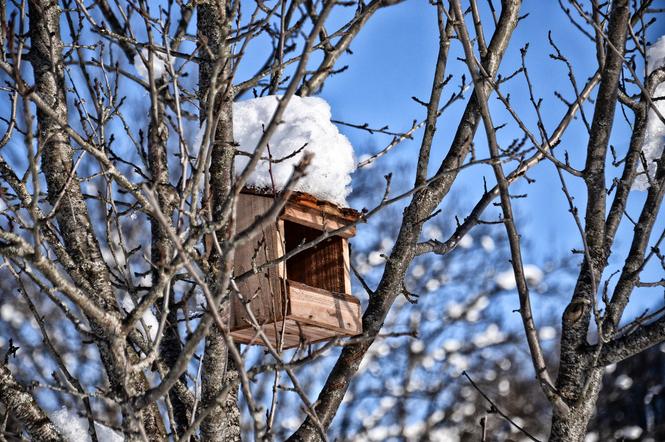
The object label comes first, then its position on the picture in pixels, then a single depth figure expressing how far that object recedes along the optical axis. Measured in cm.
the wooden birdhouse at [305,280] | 569
